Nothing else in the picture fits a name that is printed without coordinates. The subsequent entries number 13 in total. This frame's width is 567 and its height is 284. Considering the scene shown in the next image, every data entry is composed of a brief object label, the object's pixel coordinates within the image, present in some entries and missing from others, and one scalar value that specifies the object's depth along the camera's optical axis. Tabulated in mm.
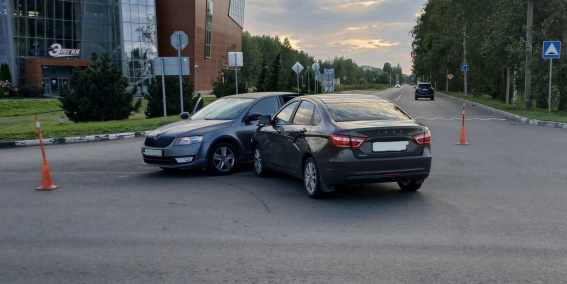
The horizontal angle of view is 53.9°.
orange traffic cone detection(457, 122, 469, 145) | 15008
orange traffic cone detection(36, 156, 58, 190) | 9555
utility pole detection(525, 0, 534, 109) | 29250
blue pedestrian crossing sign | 22891
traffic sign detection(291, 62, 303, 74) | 40231
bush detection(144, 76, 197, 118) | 26875
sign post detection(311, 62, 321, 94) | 49188
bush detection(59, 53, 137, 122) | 24422
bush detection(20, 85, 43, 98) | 54125
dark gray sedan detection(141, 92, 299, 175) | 10320
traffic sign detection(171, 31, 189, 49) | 20234
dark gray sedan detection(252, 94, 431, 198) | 7613
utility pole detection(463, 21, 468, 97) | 49931
